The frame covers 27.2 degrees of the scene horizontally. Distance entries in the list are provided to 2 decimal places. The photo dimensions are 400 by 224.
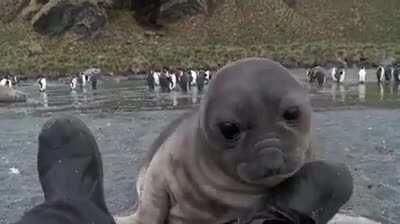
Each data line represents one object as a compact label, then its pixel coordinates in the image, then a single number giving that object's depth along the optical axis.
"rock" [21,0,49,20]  58.00
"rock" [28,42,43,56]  50.47
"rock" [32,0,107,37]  54.59
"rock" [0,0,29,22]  59.78
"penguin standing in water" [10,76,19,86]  37.31
